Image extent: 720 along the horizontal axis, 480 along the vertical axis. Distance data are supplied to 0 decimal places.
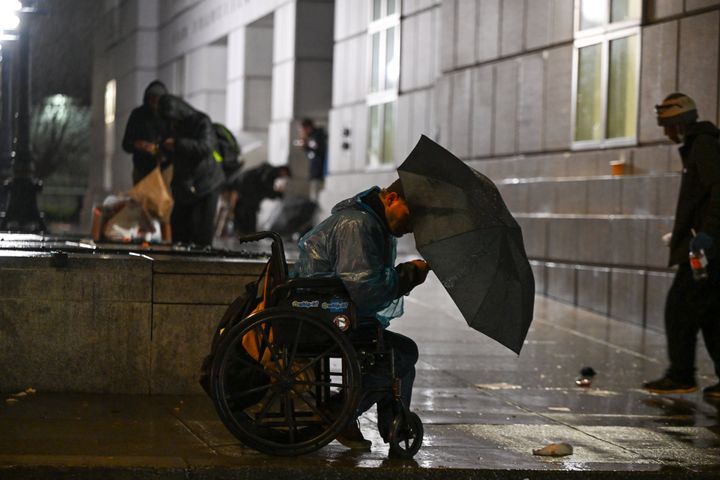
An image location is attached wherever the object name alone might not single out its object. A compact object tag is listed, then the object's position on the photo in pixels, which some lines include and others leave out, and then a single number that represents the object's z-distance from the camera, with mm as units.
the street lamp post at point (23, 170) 38906
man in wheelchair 13031
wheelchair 12969
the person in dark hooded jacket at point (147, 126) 27453
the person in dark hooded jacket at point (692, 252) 18922
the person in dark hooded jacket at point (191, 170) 27016
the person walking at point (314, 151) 59469
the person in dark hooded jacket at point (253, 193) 56469
